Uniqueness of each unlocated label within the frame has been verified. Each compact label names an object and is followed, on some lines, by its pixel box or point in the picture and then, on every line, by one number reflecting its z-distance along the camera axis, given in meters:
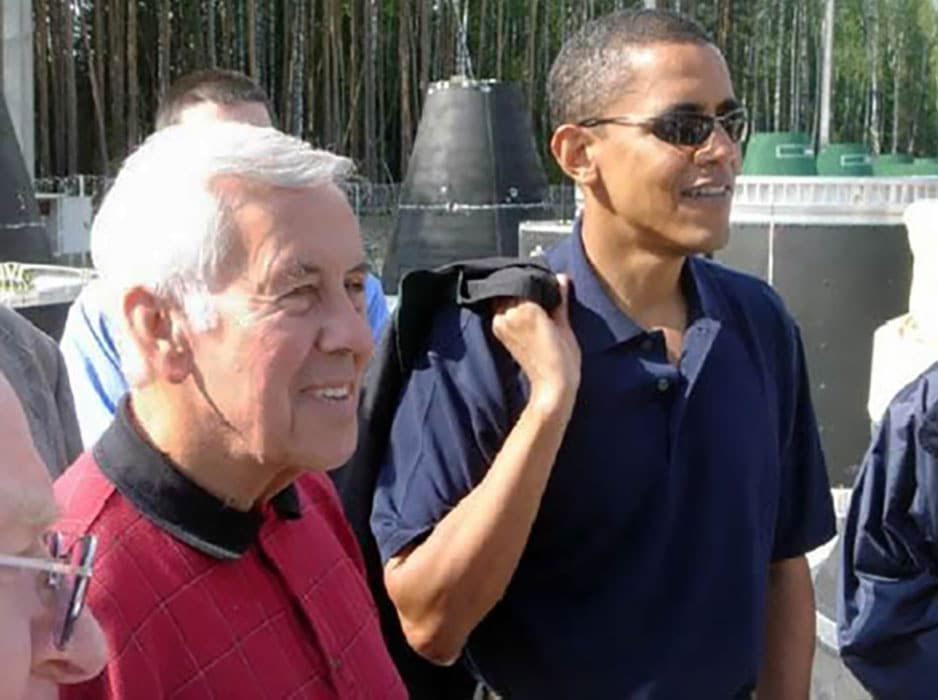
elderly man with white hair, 1.44
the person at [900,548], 2.17
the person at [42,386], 2.02
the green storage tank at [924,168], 12.51
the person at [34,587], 0.99
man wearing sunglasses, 1.89
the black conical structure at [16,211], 7.12
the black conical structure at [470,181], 9.06
